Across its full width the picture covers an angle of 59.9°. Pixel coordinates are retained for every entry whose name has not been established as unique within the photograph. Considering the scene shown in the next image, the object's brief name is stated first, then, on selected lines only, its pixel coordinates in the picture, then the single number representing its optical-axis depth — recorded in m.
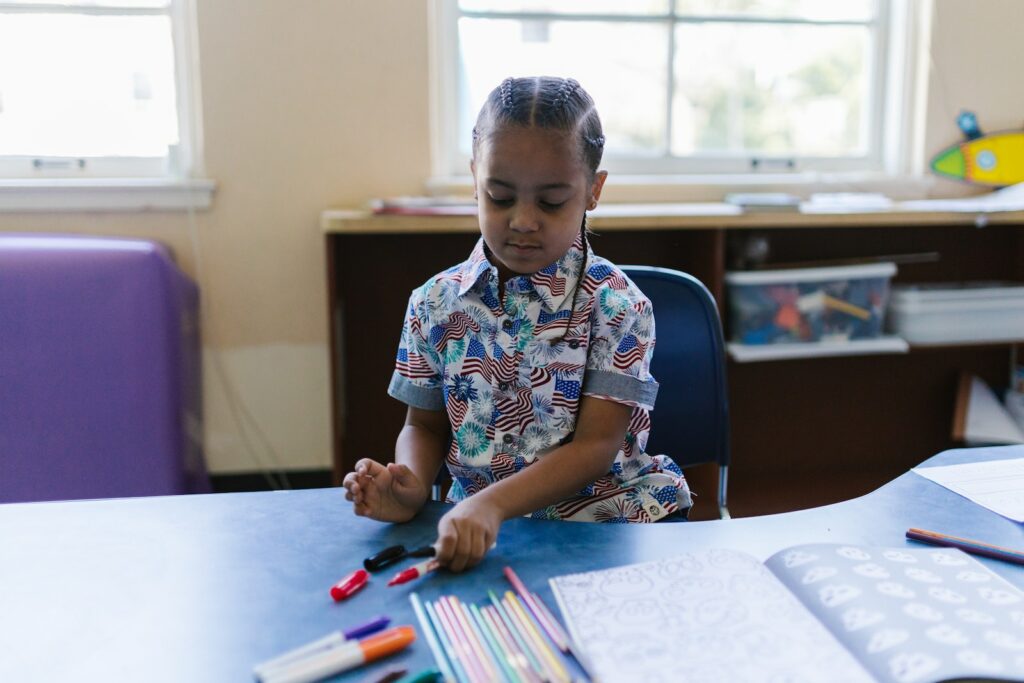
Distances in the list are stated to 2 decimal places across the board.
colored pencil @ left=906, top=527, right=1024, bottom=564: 0.75
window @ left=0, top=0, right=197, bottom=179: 2.29
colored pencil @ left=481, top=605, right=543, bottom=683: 0.57
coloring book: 0.57
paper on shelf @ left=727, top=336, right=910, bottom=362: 2.25
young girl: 0.96
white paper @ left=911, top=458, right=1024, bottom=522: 0.87
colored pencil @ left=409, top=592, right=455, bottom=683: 0.57
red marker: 0.70
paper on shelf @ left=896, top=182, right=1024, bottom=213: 2.28
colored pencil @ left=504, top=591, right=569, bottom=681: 0.57
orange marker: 0.57
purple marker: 0.58
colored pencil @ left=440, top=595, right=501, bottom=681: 0.57
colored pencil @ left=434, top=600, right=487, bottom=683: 0.56
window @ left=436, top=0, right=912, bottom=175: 2.51
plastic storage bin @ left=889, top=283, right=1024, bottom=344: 2.36
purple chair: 1.98
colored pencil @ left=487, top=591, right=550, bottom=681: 0.57
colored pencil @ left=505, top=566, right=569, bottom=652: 0.61
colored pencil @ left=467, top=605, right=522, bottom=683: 0.56
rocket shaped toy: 2.60
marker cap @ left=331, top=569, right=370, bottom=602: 0.68
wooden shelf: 2.01
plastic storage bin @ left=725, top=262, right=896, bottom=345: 2.29
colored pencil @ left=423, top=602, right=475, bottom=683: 0.57
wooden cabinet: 2.32
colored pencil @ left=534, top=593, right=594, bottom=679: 0.58
